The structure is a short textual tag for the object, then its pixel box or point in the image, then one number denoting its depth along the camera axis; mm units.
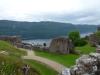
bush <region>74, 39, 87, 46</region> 27472
